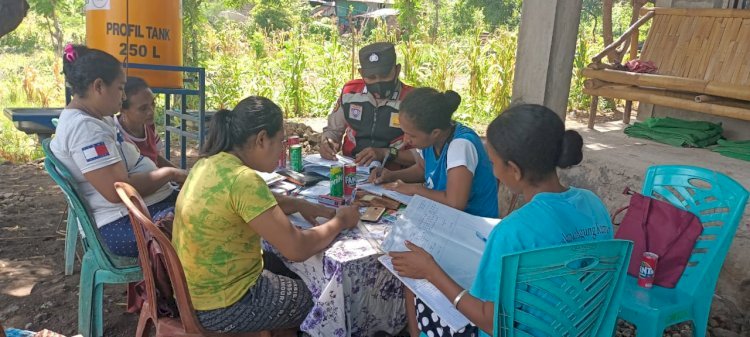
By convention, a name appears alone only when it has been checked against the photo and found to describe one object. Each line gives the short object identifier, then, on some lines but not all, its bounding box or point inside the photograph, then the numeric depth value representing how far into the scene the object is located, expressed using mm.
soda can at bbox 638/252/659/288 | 2476
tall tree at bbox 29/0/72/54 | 11742
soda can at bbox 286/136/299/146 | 3193
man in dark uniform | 3723
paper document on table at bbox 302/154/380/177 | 3154
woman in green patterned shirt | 1952
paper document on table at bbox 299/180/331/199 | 2676
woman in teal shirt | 1610
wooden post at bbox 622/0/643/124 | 6703
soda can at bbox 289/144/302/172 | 3100
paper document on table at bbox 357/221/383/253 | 2080
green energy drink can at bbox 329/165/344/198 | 2572
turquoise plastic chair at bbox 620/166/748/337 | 2336
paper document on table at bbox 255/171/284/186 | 2842
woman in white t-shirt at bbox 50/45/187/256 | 2561
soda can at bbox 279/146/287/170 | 3180
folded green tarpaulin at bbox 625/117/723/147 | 5406
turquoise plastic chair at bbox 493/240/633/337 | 1524
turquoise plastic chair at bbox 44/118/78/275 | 3520
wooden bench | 5156
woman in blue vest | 2574
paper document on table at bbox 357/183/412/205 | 2604
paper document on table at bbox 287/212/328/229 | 2316
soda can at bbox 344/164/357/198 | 2625
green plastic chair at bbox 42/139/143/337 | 2562
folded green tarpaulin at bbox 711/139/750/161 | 4883
